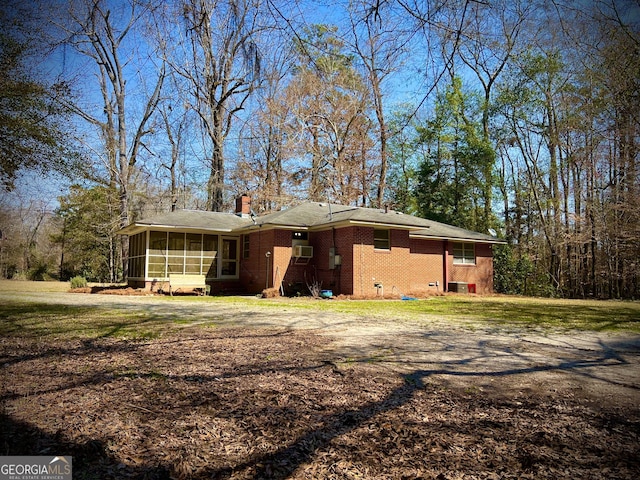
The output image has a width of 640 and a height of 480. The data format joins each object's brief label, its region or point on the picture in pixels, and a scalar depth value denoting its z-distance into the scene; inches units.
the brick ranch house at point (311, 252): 676.1
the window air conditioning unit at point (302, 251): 709.3
